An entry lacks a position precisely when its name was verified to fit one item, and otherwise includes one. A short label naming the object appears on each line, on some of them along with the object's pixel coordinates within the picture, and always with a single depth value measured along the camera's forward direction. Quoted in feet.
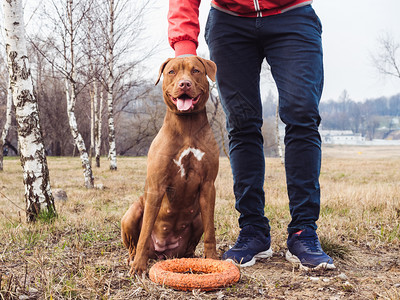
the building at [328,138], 201.16
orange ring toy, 6.66
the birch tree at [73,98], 27.35
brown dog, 7.56
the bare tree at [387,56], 81.19
